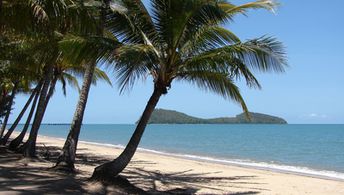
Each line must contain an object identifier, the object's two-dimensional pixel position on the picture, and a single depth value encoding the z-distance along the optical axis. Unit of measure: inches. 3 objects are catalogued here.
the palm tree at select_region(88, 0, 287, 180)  335.6
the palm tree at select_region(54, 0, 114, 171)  409.4
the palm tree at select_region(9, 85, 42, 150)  663.1
